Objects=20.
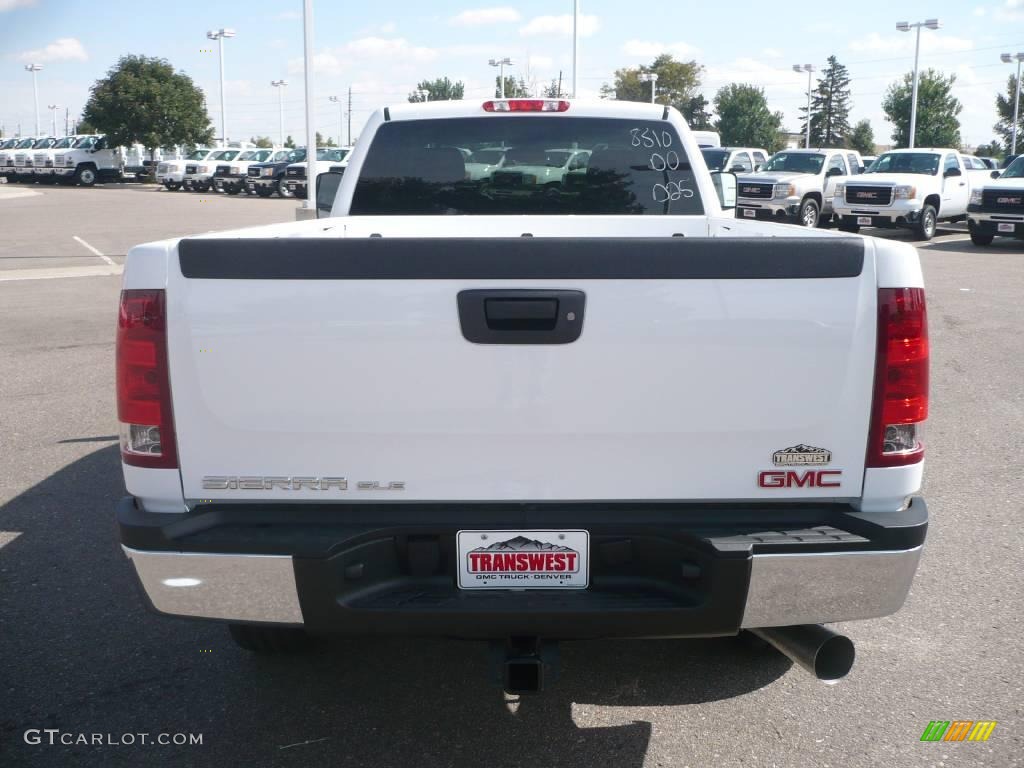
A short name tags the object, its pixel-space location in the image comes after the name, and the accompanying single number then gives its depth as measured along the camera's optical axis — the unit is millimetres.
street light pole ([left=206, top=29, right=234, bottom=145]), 64562
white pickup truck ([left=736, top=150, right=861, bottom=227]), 25047
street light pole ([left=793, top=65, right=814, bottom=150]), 69125
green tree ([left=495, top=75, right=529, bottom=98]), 56022
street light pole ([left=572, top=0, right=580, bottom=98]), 42884
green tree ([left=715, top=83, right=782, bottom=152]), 94375
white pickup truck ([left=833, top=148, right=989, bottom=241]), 23922
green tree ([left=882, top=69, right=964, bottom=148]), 68688
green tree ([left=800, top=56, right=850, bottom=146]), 108500
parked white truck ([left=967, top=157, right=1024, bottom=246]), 21297
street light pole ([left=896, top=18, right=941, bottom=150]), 49341
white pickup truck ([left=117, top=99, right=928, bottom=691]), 2773
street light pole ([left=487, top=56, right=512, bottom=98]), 64275
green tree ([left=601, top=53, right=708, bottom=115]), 91125
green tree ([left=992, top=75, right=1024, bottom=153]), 76438
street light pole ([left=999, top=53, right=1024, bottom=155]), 59388
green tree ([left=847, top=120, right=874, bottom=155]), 93562
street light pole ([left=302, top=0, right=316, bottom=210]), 25391
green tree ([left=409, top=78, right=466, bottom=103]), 110381
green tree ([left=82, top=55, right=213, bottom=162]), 55594
